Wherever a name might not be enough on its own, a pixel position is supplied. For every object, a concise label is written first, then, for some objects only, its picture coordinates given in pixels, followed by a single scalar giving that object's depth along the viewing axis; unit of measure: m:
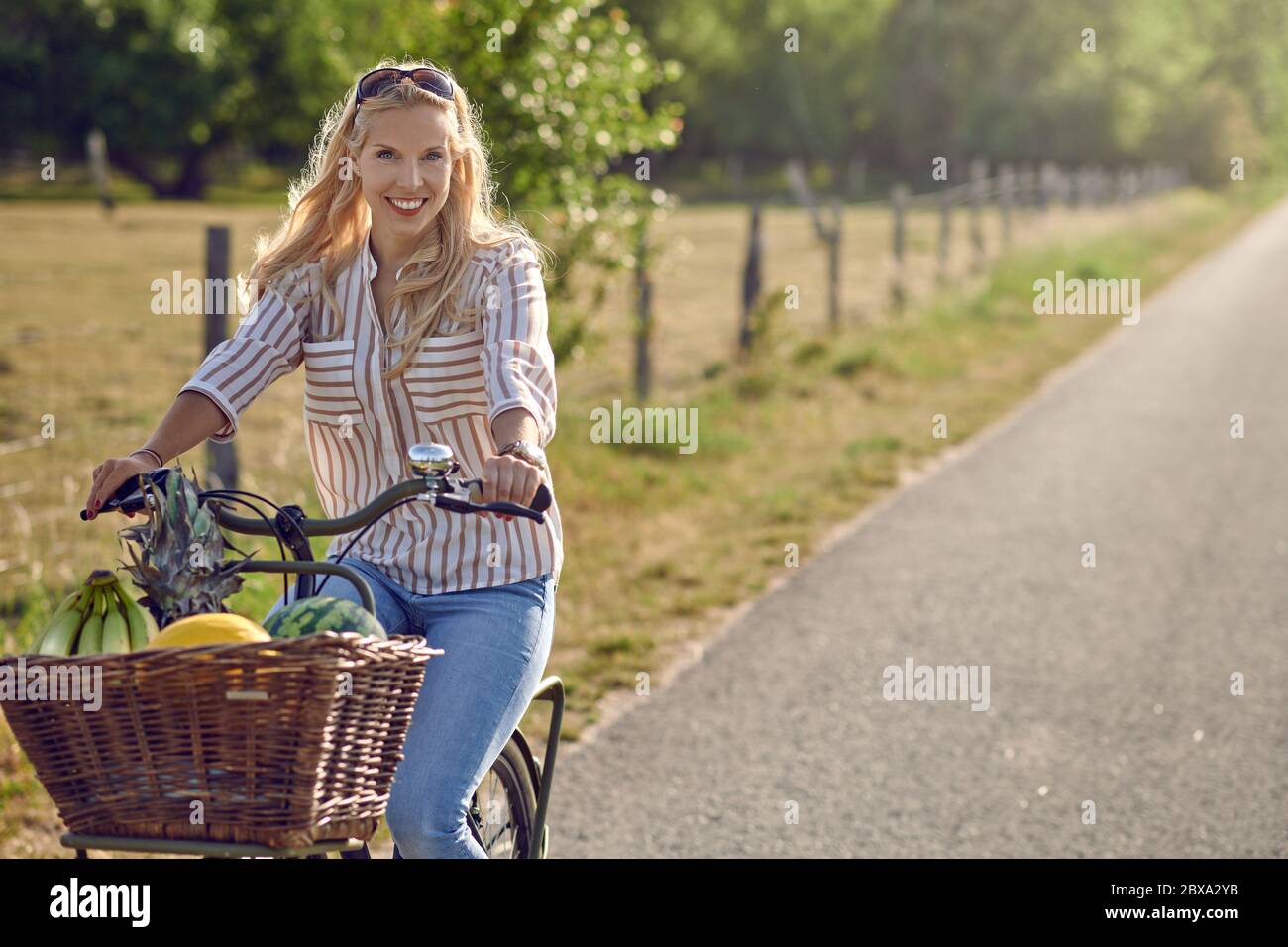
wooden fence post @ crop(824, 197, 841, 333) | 16.91
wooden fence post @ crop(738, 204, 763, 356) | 14.34
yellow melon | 2.23
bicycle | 2.39
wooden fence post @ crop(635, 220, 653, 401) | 11.46
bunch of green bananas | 2.27
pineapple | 2.39
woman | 2.90
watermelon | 2.37
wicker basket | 2.12
